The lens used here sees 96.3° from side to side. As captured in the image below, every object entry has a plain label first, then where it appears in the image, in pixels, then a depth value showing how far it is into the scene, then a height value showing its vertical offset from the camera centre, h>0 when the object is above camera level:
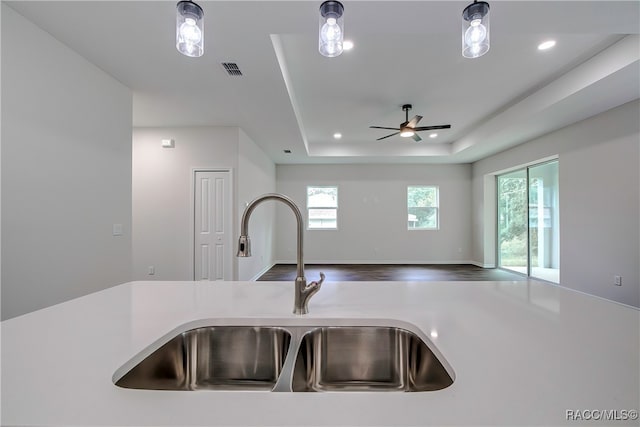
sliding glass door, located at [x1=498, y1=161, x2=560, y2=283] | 4.91 -0.16
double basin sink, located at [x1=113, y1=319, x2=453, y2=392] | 0.88 -0.46
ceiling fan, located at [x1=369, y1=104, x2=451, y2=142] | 4.33 +1.35
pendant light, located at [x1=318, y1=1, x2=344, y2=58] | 1.24 +0.82
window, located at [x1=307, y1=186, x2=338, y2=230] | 7.63 +0.09
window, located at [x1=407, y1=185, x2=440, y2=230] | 7.60 +0.19
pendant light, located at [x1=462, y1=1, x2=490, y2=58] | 1.23 +0.83
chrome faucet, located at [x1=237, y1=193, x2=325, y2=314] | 0.96 -0.14
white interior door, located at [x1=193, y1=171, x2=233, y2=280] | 4.58 -0.23
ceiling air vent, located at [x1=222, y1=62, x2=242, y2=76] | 2.73 +1.42
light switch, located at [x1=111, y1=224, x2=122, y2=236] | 3.03 -0.18
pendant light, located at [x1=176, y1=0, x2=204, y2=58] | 1.22 +0.82
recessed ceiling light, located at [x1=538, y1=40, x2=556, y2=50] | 2.84 +1.70
